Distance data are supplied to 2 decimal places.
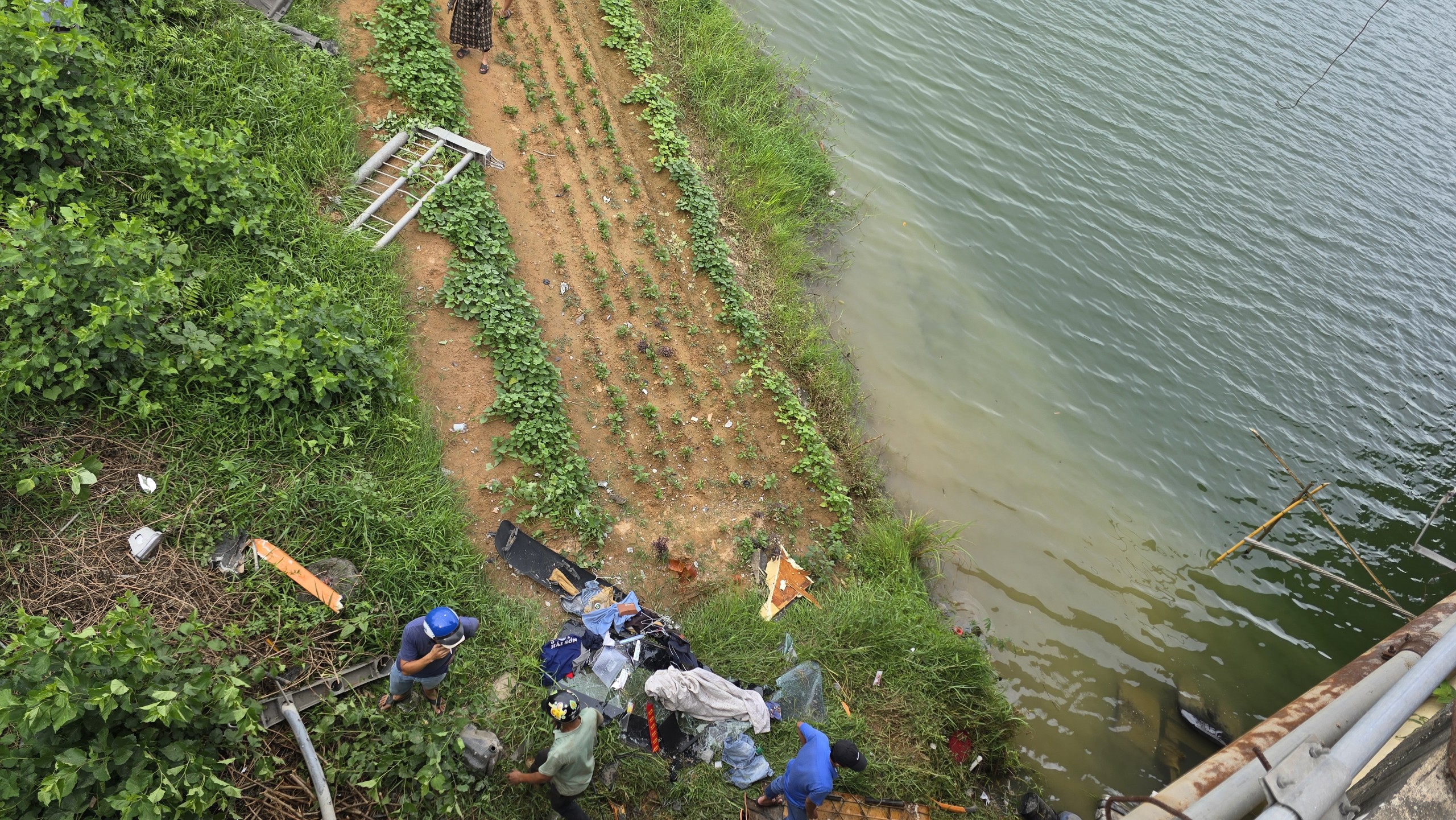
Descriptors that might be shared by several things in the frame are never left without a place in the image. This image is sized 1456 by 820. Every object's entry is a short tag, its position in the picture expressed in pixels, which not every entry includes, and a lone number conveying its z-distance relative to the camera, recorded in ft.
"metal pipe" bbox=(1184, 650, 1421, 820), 8.94
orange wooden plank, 16.47
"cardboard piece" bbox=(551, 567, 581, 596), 19.81
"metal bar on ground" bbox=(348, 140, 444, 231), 23.49
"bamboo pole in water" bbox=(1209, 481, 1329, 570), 29.48
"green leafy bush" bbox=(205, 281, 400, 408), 18.16
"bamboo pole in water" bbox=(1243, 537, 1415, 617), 24.47
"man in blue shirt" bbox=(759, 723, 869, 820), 15.97
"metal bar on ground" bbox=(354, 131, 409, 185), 24.58
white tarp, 17.88
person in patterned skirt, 28.32
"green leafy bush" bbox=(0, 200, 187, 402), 15.74
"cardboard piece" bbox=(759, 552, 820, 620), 22.03
